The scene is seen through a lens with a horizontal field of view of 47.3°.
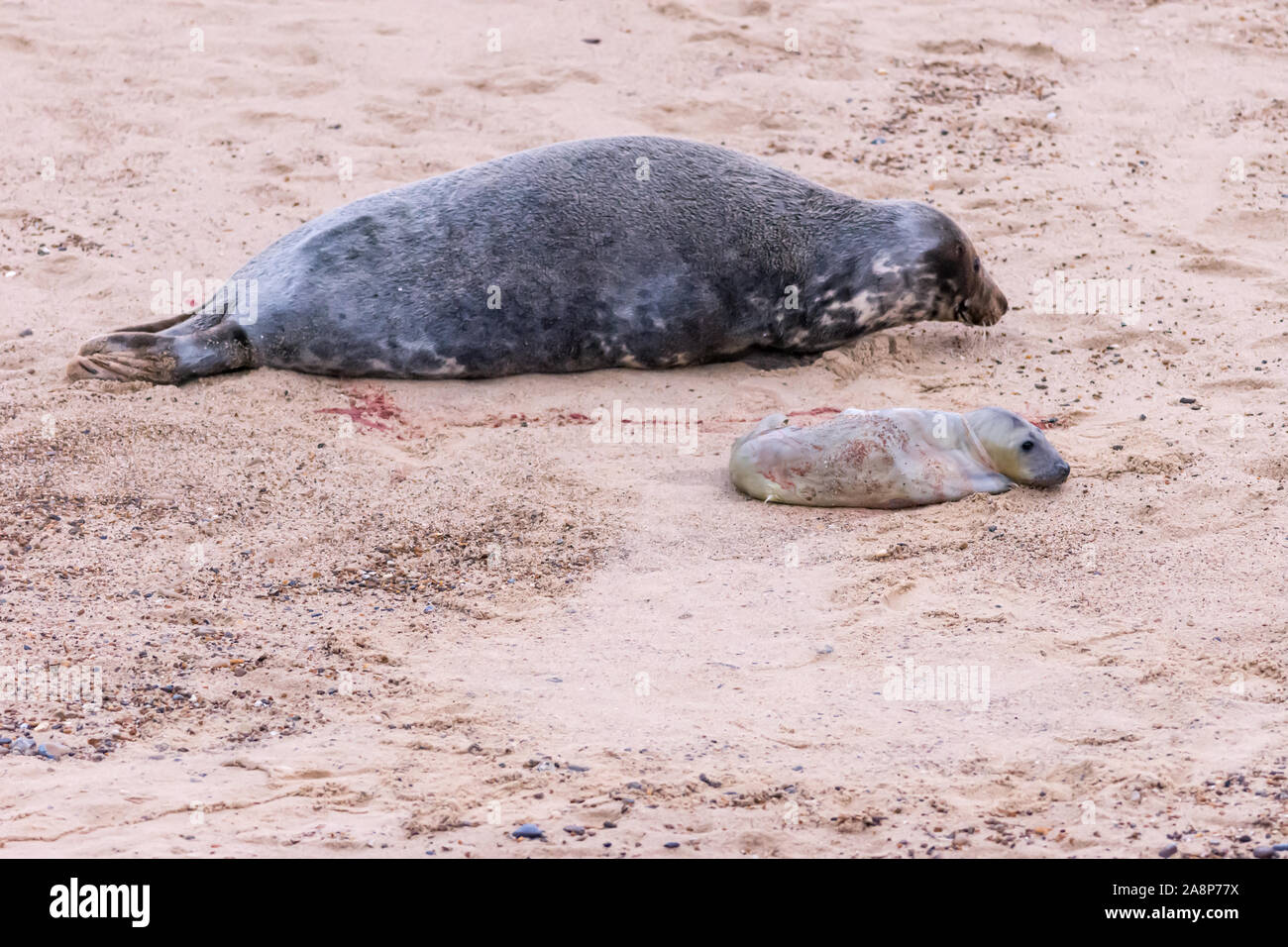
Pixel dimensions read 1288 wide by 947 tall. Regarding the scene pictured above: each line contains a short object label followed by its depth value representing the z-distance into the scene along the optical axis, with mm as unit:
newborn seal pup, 4340
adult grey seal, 5281
